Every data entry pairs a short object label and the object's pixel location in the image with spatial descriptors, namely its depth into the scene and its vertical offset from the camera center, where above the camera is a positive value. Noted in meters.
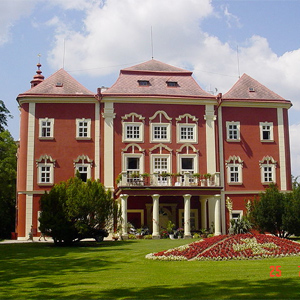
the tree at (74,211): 28.70 -0.11
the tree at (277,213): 33.31 -0.37
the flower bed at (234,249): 19.12 -1.61
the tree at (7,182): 46.97 +2.71
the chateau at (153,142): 38.59 +5.18
